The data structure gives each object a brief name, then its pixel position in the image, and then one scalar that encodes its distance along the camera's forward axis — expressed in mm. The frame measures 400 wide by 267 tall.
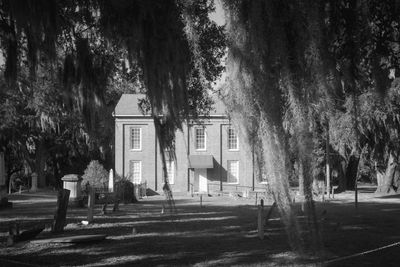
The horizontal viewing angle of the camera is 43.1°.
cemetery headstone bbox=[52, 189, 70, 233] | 12250
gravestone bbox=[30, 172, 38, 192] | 39119
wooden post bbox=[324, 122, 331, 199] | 26909
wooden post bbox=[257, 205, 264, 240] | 11406
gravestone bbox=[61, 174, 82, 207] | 20094
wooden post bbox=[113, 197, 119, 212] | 19116
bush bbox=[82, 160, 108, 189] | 29000
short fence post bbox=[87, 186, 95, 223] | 14672
